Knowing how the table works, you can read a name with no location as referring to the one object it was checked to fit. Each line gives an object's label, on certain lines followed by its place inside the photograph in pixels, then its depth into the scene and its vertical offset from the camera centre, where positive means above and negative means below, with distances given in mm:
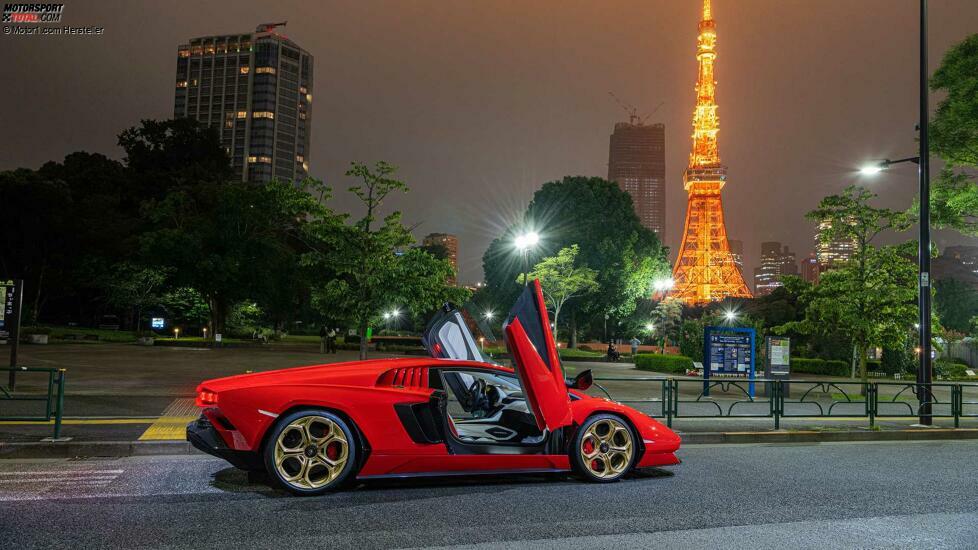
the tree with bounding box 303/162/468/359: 17438 +1350
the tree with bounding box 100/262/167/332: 46812 +2189
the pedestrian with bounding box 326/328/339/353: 37438 -876
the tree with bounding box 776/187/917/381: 19891 +1507
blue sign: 20062 -416
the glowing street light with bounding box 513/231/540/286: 26016 +3215
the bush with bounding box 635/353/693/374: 30688 -1235
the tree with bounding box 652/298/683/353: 49875 +1274
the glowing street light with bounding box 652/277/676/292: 55356 +3893
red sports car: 6246 -864
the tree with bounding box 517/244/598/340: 42938 +3198
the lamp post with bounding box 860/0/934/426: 12965 +1643
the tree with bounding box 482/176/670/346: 51094 +6538
